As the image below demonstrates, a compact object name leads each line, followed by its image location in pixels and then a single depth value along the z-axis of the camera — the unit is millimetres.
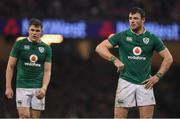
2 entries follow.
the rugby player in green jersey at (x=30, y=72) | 18437
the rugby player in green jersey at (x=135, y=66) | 16975
